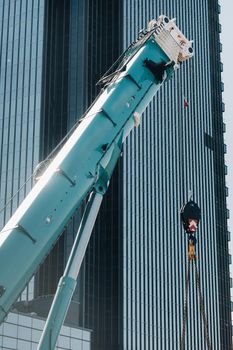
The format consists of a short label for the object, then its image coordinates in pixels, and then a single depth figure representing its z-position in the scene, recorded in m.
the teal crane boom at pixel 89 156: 26.01
